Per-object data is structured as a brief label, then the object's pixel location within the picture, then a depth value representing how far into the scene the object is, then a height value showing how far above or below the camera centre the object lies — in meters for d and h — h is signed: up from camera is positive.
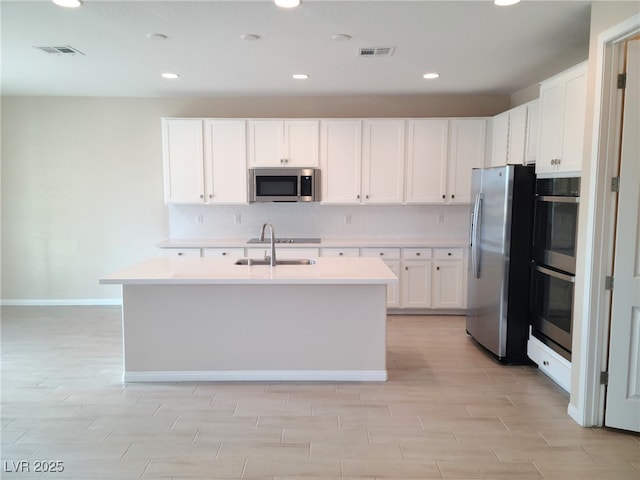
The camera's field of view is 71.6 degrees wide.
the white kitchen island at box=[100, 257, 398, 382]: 3.55 -1.03
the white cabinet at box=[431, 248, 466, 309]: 5.38 -0.90
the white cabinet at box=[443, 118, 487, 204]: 5.41 +0.62
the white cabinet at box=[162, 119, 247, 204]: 5.47 +0.52
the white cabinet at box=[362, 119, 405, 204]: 5.46 +0.53
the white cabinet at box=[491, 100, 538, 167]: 4.29 +0.73
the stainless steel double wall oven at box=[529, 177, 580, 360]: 3.22 -0.44
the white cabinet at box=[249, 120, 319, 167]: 5.45 +0.75
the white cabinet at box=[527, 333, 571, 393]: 3.28 -1.24
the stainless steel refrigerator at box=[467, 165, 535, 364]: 3.84 -0.47
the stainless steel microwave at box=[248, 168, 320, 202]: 5.43 +0.24
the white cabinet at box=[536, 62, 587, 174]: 3.10 +0.62
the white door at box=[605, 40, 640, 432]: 2.64 -0.48
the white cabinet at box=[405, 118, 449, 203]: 5.45 +0.55
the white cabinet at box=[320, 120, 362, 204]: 5.46 +0.54
